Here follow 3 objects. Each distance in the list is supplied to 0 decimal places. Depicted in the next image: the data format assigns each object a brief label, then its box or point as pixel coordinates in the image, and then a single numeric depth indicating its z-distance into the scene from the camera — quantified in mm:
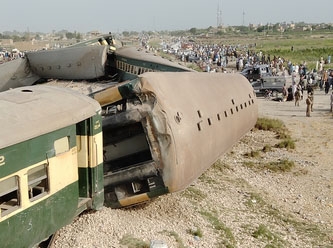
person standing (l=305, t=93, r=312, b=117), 22234
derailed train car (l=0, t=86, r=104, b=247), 5531
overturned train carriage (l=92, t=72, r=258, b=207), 8227
